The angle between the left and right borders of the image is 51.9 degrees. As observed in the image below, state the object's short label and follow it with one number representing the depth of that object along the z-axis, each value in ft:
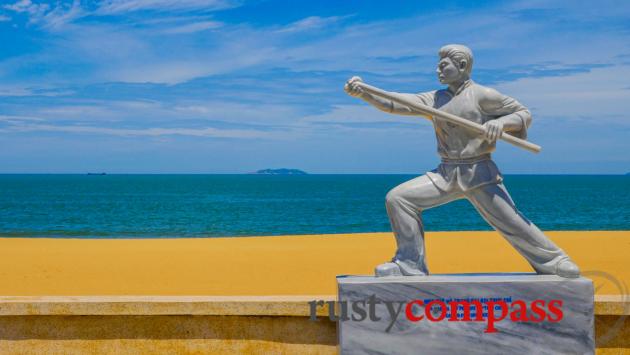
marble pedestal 17.52
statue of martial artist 18.12
